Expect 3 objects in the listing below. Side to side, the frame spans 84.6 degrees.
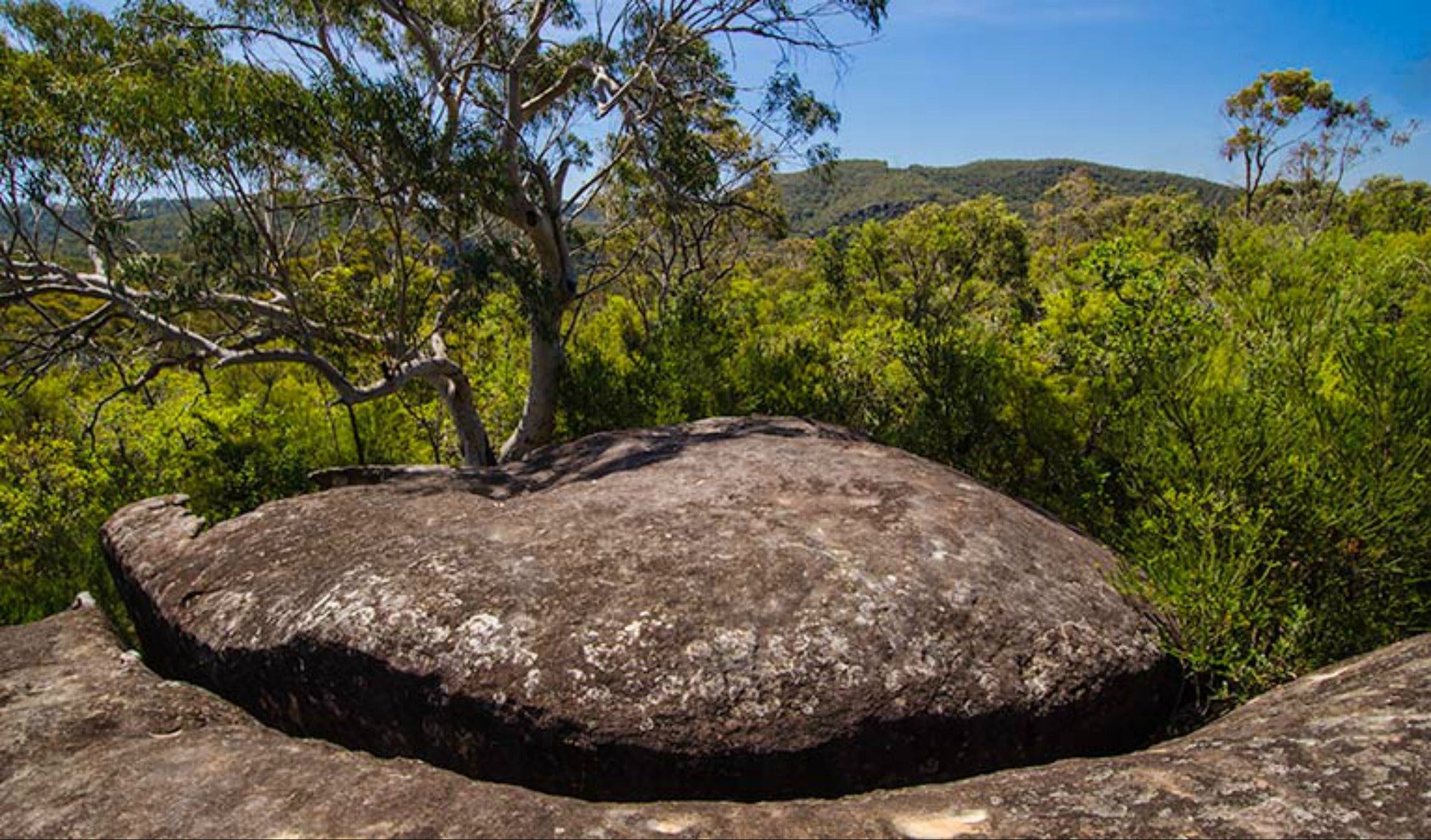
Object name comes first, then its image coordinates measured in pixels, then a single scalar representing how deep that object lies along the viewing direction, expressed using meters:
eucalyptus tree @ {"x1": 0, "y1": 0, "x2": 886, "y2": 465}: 8.08
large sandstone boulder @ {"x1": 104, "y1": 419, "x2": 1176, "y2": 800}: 3.73
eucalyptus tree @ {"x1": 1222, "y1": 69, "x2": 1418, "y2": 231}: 31.78
